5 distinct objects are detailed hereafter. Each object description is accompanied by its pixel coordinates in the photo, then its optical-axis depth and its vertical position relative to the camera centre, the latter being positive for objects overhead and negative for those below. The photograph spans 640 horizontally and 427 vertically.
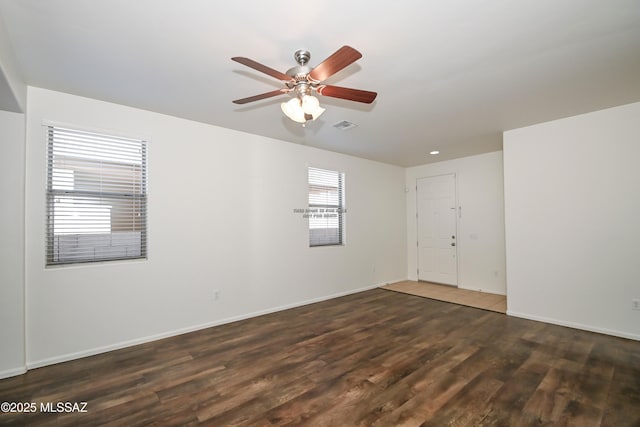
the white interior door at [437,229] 5.91 -0.21
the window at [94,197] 2.87 +0.29
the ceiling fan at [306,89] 1.85 +0.97
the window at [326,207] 4.98 +0.25
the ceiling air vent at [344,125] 3.73 +1.29
